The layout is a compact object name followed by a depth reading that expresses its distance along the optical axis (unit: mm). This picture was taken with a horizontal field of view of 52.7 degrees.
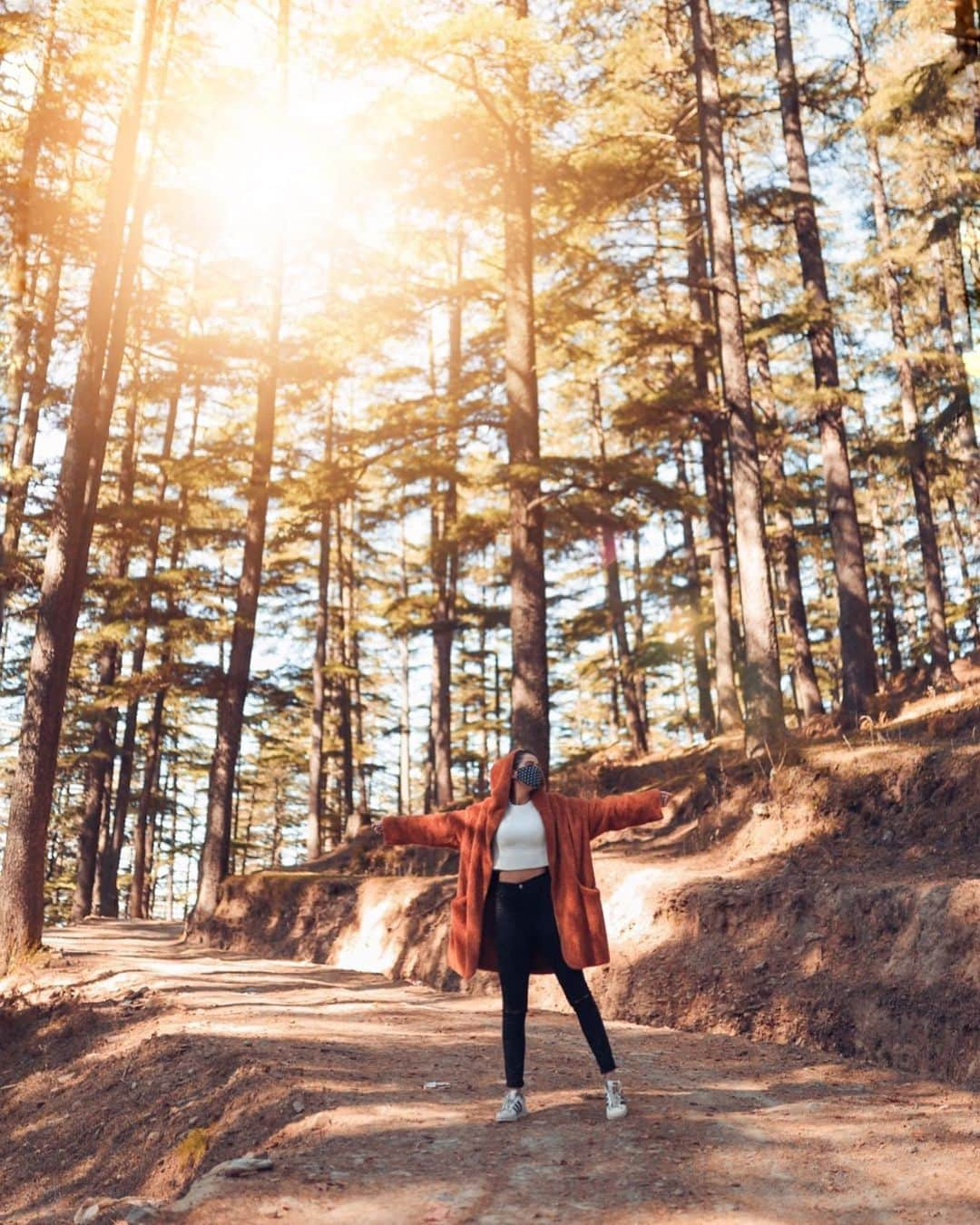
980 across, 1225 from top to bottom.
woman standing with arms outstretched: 6039
